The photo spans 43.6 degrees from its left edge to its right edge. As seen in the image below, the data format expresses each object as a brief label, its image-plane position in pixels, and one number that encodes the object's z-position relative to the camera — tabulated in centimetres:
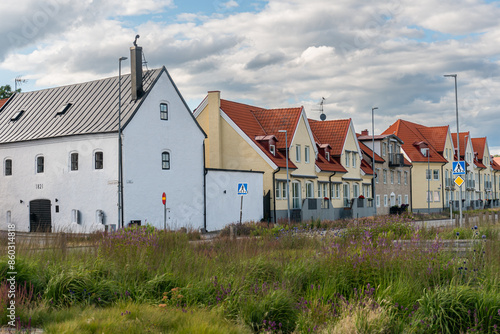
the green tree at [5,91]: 6500
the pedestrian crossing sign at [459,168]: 3044
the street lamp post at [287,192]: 4410
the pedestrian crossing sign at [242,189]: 3475
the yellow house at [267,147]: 4703
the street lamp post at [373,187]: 5898
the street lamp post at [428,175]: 7531
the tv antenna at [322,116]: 7069
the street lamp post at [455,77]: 3916
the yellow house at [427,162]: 7981
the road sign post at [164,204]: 3488
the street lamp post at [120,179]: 3563
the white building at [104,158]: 3697
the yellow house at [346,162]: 5752
